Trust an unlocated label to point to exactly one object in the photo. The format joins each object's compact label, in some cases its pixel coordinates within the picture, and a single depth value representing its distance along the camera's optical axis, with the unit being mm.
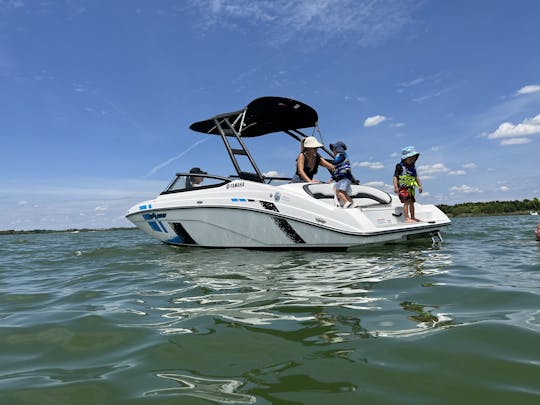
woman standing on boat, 6531
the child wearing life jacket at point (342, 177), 6078
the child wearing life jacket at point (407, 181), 6152
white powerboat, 5461
